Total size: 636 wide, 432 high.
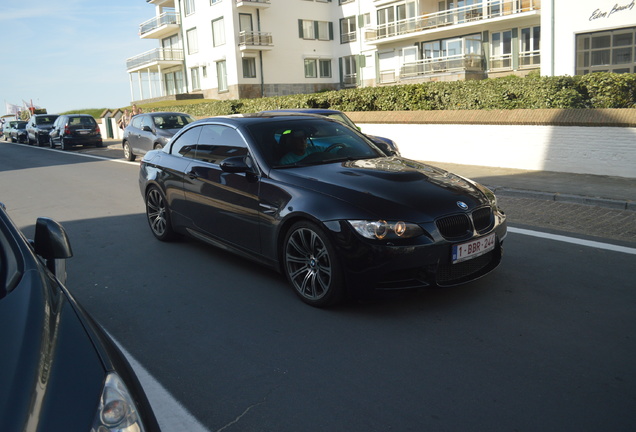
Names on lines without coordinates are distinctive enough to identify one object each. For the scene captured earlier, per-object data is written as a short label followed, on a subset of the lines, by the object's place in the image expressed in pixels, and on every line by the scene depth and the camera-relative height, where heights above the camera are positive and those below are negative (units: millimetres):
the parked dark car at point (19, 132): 37188 -170
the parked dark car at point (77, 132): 27016 -252
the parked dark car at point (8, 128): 40219 +147
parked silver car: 17047 -221
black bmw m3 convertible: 4371 -793
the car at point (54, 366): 1722 -782
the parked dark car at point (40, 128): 31672 +14
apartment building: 37906 +5131
